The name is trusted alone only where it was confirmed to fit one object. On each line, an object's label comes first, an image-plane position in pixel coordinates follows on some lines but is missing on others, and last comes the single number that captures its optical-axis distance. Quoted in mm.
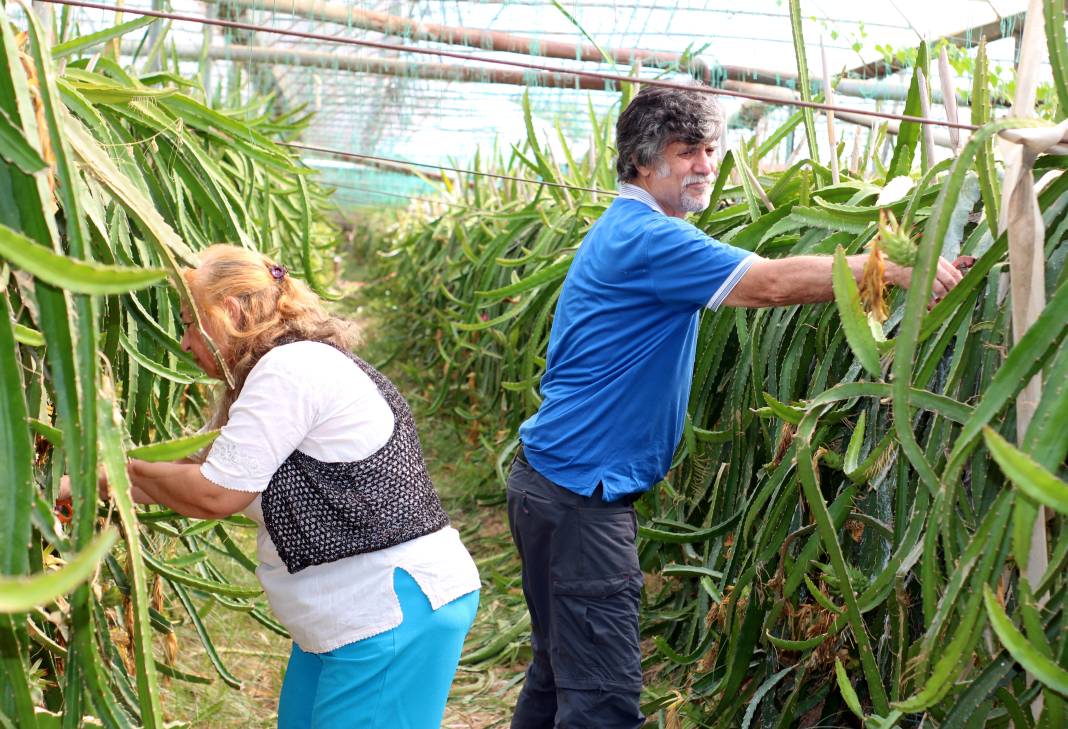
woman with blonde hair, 1621
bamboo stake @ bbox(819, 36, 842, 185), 2098
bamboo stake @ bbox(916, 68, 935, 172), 1718
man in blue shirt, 1989
